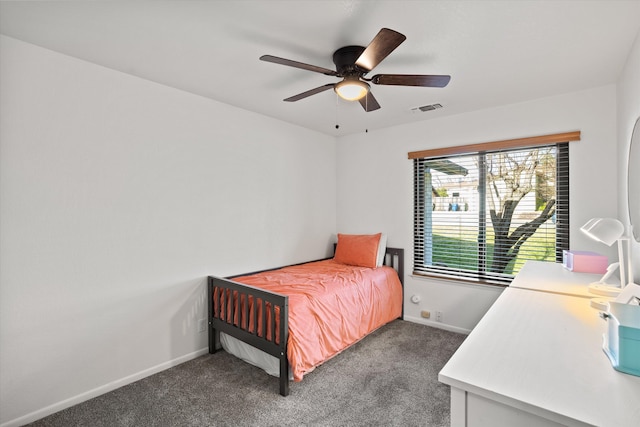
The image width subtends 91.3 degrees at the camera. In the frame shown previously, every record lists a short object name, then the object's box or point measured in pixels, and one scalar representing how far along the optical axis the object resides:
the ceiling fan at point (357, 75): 1.77
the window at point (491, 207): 2.93
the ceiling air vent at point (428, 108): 3.12
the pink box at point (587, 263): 2.31
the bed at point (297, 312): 2.28
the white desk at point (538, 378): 0.78
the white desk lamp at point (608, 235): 1.60
